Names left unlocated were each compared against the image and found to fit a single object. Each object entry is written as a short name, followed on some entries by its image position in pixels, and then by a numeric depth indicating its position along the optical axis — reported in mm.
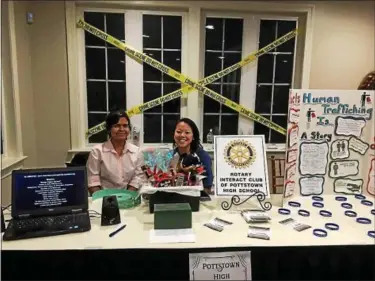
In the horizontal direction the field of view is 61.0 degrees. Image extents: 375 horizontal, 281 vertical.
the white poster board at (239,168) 1625
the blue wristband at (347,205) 1671
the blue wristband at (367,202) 1708
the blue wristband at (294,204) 1691
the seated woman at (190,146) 1940
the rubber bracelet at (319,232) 1370
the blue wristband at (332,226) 1438
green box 1370
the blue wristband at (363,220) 1509
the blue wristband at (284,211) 1594
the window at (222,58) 3652
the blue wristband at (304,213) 1570
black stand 1629
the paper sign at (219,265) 1279
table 1261
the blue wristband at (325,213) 1569
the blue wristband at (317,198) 1760
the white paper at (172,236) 1301
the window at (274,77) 3680
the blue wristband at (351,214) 1576
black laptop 1348
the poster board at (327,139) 1703
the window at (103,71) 3520
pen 1345
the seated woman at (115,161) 2242
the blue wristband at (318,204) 1676
